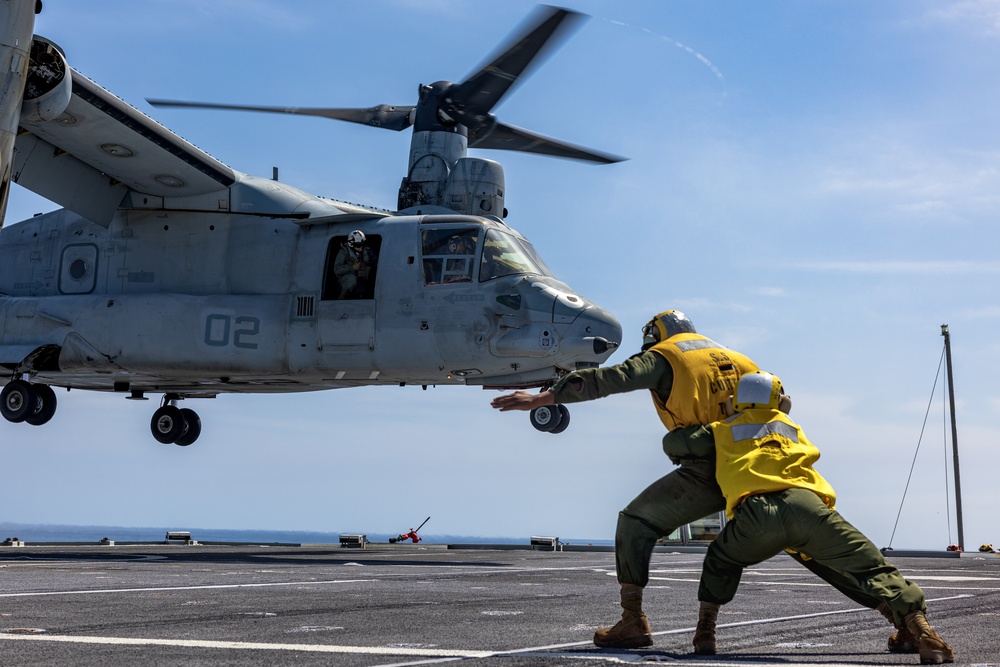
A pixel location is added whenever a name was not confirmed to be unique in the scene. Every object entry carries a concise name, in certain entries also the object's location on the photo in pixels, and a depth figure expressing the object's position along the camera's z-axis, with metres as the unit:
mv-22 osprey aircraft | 20.00
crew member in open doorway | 20.67
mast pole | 35.56
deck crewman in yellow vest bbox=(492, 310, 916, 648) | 6.38
